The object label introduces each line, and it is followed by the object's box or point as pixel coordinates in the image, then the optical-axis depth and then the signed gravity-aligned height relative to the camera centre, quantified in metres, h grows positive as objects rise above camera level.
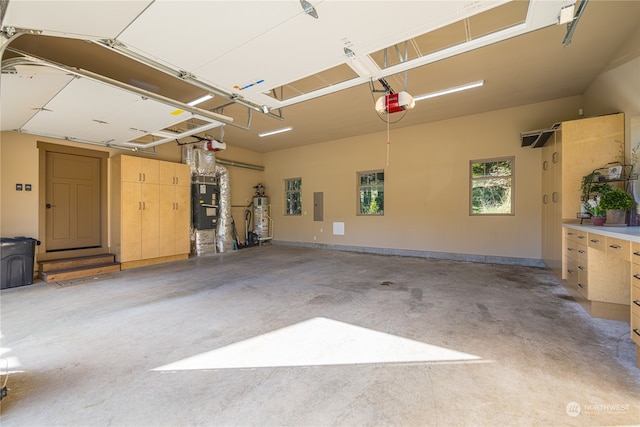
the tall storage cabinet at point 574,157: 3.67 +0.83
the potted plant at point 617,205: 3.07 +0.10
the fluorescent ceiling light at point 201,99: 3.90 +1.76
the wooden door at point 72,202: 5.30 +0.25
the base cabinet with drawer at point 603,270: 2.44 -0.64
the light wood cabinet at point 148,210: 5.66 +0.07
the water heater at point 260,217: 9.43 -0.13
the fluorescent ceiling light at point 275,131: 7.03 +2.24
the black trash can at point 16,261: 4.19 -0.77
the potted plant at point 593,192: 3.34 +0.30
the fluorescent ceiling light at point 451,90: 4.56 +2.20
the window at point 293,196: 9.41 +0.63
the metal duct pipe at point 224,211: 7.92 +0.07
